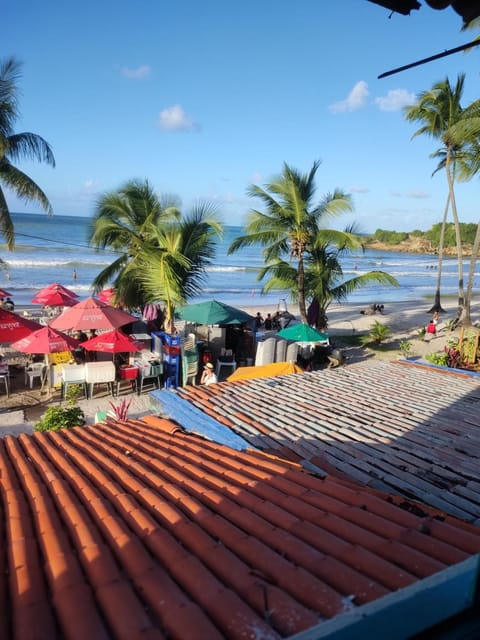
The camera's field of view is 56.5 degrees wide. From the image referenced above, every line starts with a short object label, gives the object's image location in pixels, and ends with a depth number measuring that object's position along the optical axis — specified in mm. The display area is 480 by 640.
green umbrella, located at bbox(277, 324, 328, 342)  12034
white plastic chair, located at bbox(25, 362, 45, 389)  10727
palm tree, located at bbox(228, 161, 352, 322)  14445
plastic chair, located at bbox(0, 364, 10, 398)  10008
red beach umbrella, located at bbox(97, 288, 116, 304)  15665
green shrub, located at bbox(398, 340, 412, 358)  15345
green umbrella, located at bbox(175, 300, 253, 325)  12023
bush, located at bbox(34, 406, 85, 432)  6887
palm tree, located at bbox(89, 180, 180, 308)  13602
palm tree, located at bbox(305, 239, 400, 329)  15117
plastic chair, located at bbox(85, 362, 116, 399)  9922
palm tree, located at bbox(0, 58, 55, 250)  12430
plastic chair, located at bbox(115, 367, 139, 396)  10430
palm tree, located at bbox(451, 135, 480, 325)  14727
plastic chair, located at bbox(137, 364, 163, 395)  10578
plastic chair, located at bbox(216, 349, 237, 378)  12258
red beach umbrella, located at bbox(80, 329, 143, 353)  9859
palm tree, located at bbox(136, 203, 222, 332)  11148
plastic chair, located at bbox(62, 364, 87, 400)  9828
